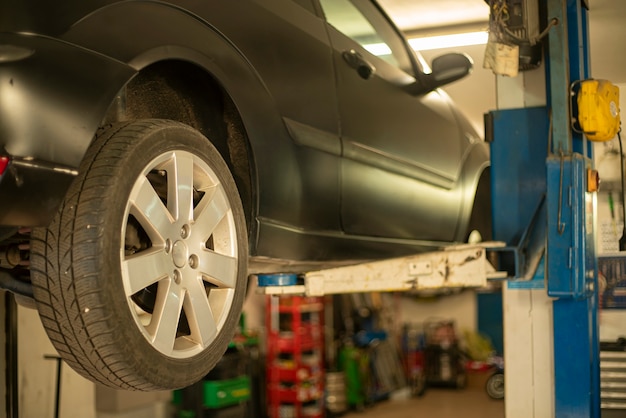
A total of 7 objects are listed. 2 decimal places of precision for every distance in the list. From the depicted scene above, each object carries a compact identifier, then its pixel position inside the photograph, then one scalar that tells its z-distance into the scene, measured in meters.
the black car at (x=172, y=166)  1.30
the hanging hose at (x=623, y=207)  2.79
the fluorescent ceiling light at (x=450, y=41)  5.16
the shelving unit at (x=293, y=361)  7.48
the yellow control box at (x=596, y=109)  2.43
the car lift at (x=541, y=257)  2.38
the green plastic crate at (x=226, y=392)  6.39
